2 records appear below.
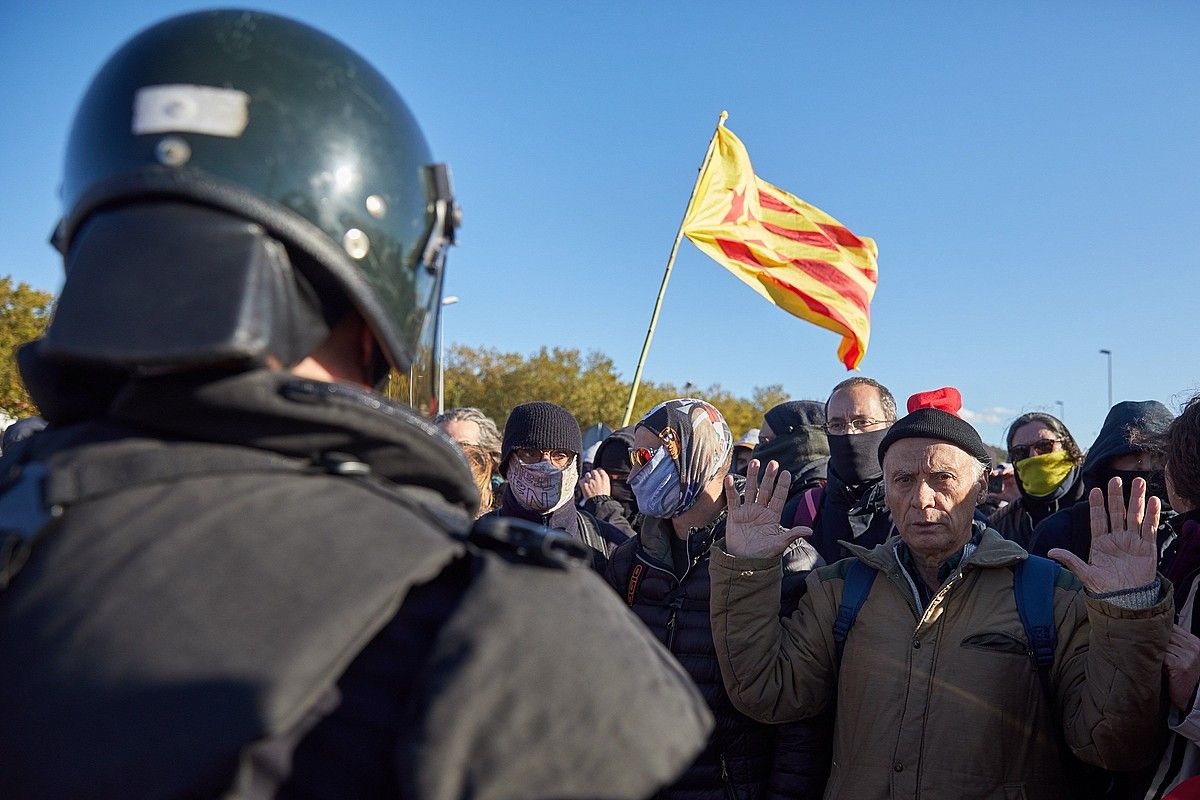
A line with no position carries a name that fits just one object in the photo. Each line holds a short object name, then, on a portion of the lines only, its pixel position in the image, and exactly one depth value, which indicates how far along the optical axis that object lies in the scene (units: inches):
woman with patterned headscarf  128.0
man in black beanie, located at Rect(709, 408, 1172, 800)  106.5
